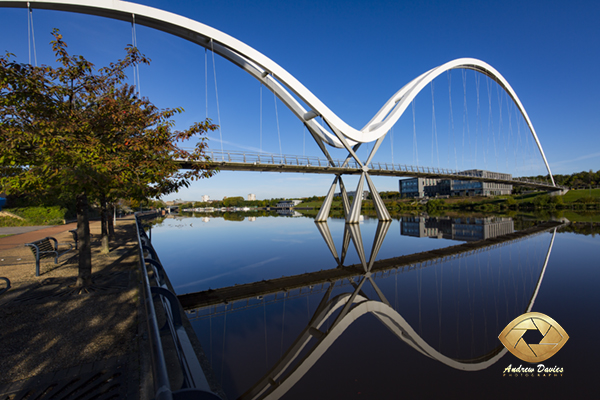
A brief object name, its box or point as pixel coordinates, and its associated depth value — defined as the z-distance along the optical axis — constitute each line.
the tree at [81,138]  4.95
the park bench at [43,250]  7.74
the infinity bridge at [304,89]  14.37
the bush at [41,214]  26.00
